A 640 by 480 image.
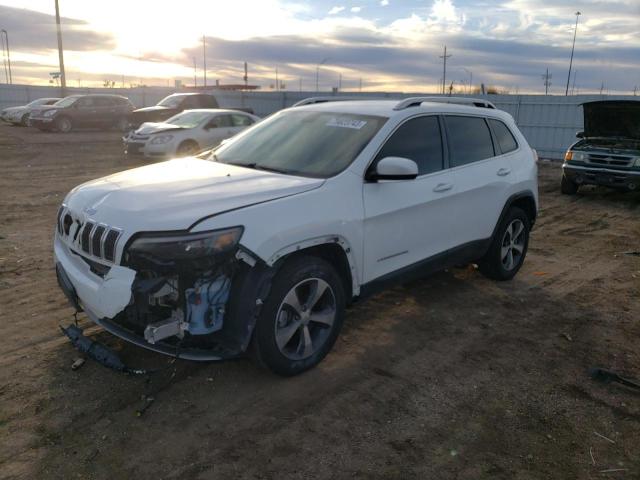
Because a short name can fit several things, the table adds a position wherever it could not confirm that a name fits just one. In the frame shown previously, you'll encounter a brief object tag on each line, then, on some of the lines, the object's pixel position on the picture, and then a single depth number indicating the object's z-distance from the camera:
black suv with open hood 10.88
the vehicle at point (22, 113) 26.61
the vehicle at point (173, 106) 20.48
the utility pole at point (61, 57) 30.59
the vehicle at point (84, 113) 23.61
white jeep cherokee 3.10
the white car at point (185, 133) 14.09
